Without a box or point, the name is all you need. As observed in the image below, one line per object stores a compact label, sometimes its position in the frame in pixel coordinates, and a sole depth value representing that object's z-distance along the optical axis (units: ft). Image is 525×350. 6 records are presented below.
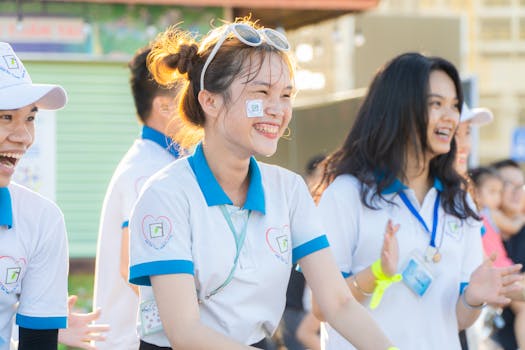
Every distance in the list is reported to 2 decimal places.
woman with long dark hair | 27.04
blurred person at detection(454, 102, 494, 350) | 33.17
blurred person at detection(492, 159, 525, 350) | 44.11
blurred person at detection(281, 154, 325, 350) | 41.81
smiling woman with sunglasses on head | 21.18
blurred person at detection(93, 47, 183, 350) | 29.37
